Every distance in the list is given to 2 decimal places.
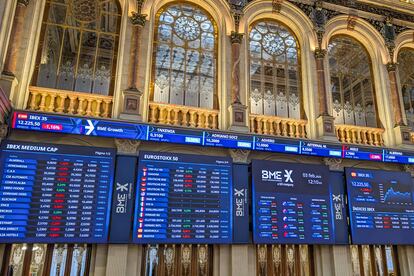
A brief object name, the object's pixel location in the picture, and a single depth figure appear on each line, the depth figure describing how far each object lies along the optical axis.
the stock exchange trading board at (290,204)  8.79
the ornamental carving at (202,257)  8.46
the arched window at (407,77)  11.95
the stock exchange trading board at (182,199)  8.05
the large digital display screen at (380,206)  9.47
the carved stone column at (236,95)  9.45
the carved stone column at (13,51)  7.97
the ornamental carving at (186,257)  8.37
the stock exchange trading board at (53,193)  7.30
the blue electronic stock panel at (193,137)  7.95
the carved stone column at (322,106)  10.12
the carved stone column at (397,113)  10.80
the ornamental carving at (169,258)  8.27
